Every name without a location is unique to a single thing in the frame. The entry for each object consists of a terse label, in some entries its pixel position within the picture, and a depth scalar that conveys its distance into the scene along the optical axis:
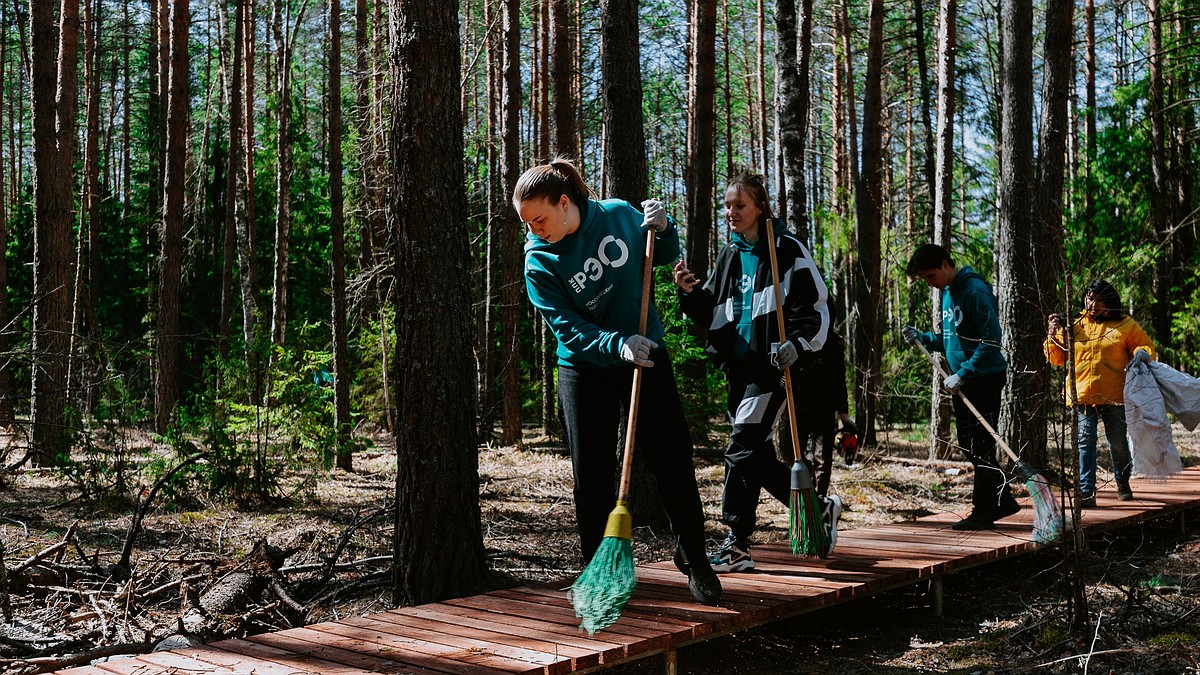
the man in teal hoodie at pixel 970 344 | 6.19
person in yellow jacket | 7.30
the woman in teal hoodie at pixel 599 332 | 4.18
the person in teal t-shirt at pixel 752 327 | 5.02
